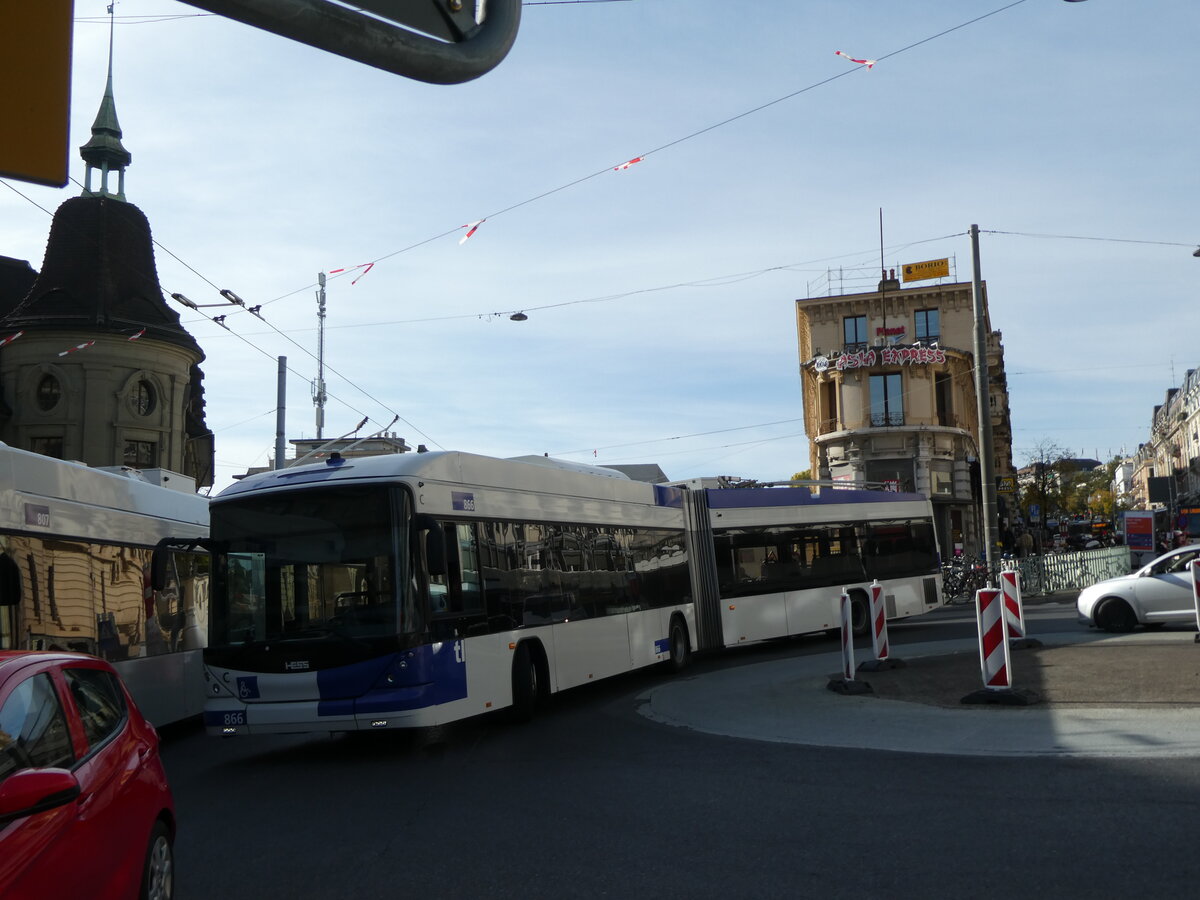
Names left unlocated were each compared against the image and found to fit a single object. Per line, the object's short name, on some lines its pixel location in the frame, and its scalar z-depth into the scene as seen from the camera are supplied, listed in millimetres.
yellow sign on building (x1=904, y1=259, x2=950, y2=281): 57406
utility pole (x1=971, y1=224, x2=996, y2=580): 26781
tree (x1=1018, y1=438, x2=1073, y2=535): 63719
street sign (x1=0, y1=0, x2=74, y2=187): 2273
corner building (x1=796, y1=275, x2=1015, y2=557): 54844
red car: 3824
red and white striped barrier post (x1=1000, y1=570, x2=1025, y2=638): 16188
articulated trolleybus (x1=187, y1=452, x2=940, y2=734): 11008
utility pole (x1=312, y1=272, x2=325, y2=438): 45750
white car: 19547
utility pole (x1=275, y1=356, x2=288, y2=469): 29950
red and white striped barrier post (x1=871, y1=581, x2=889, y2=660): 15077
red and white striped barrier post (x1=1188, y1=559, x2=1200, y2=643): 16531
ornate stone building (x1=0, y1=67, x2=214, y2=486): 42125
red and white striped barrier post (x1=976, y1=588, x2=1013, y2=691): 12102
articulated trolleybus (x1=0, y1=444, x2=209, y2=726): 10773
